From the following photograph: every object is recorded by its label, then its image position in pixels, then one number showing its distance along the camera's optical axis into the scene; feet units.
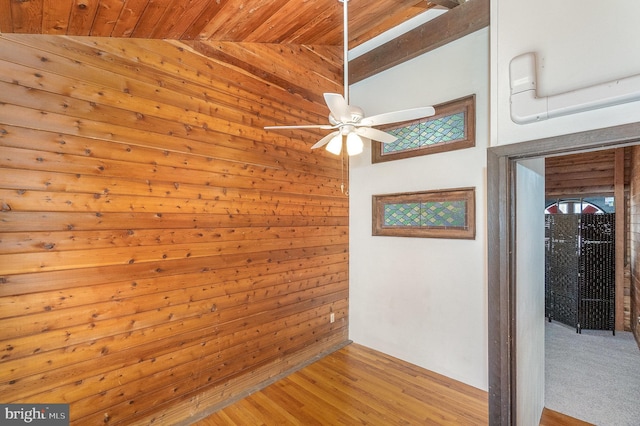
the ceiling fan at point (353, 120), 6.22
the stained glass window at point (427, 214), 10.07
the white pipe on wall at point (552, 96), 4.92
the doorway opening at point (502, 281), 6.31
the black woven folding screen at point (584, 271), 15.26
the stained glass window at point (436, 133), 10.09
